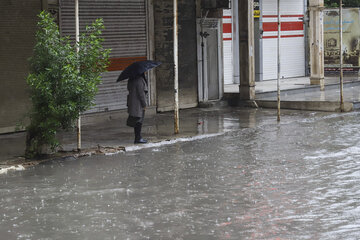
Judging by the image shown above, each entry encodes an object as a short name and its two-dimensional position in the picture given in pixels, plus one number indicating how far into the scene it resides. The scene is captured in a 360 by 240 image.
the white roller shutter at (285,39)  27.69
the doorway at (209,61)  20.83
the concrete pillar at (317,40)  23.56
